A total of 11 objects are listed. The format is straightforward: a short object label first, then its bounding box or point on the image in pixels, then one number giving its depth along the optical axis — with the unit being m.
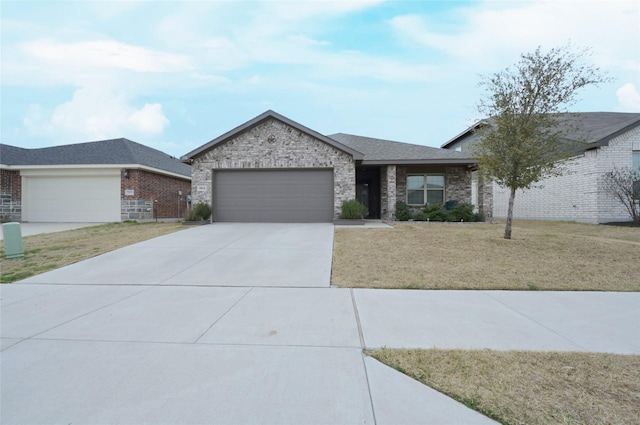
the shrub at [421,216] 15.64
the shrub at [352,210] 13.95
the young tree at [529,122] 9.27
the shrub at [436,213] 15.45
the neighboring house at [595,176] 15.52
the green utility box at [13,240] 8.17
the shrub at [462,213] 15.43
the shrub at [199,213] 14.05
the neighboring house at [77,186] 17.02
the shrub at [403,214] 15.70
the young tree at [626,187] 14.49
